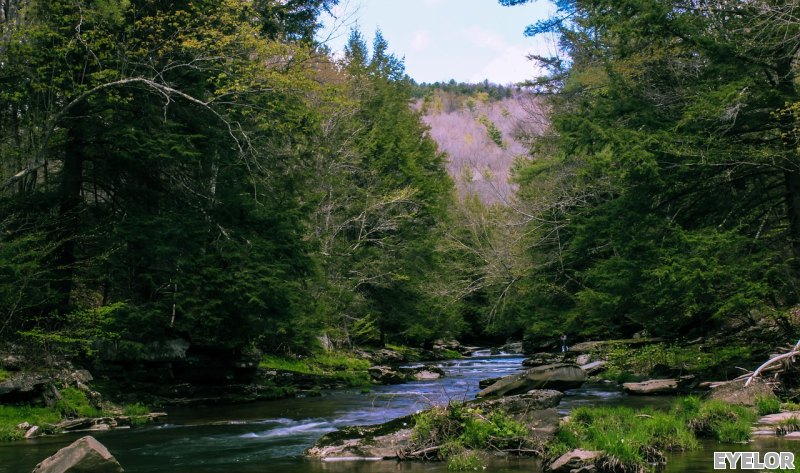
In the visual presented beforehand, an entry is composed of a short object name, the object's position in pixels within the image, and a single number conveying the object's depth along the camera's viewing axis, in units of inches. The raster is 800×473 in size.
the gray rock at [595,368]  808.9
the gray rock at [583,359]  934.3
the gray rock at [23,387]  520.1
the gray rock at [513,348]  1532.1
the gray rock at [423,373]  914.9
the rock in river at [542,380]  579.5
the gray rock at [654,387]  591.5
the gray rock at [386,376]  883.4
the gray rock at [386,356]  1198.9
